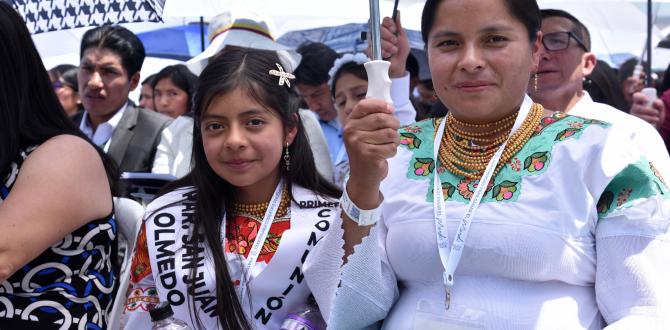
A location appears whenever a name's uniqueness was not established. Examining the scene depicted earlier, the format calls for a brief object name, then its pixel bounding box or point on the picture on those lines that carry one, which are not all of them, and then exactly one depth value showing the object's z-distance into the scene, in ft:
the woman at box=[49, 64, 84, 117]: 28.50
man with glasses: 13.17
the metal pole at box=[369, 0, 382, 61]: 6.92
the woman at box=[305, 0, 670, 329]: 6.89
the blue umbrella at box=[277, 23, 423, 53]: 24.04
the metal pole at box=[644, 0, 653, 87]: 16.15
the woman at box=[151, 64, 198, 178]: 16.30
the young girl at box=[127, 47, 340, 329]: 9.41
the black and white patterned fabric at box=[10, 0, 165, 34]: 11.05
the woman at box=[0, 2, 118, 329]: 9.14
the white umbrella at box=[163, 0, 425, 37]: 16.60
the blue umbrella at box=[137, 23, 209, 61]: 34.45
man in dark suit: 17.63
